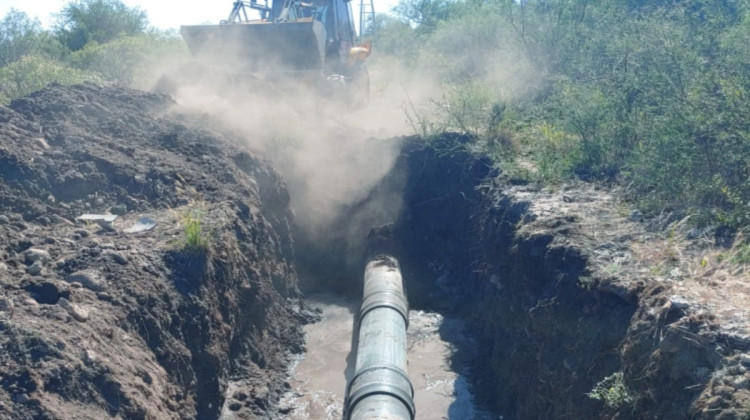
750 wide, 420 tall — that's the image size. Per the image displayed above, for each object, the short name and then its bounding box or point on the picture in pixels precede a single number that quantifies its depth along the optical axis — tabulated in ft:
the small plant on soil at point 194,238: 24.93
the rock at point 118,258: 22.60
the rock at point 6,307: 17.20
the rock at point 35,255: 21.17
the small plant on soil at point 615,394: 17.94
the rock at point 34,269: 20.33
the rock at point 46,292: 19.12
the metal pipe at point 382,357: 22.17
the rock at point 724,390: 15.17
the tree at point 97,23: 80.59
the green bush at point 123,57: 60.90
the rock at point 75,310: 18.81
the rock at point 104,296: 20.47
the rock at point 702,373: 16.17
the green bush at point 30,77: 47.33
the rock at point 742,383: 15.11
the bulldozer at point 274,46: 51.01
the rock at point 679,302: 18.12
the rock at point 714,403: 15.15
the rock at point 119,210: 27.84
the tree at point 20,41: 67.77
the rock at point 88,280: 20.75
